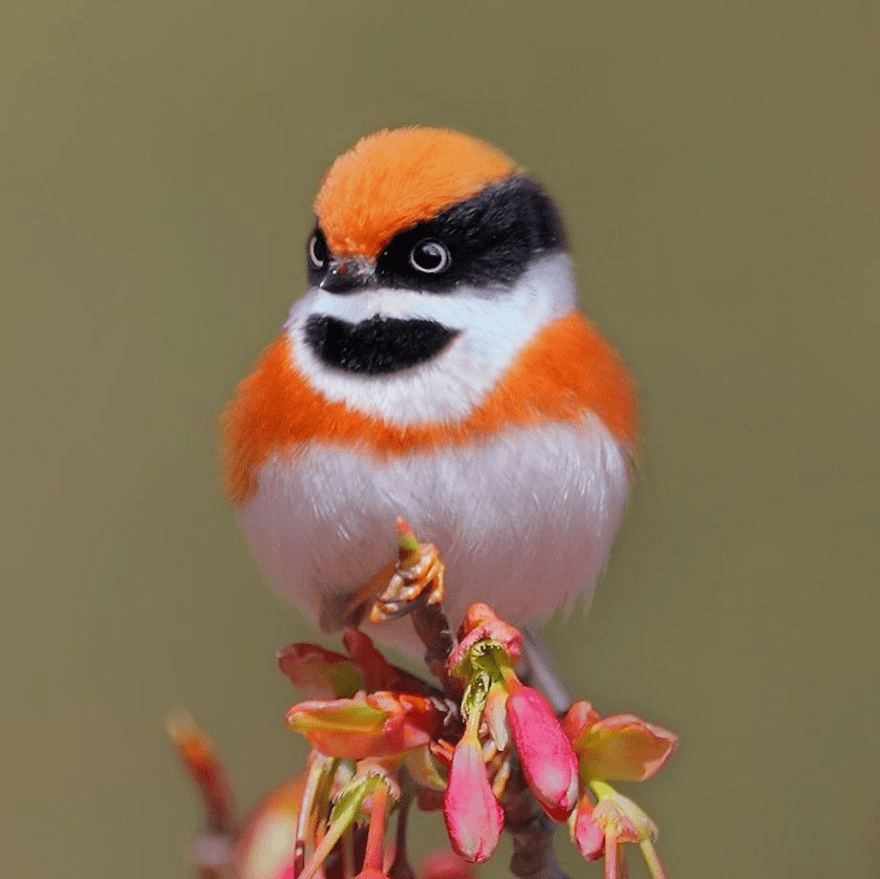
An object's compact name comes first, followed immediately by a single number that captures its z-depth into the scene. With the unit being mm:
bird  1690
